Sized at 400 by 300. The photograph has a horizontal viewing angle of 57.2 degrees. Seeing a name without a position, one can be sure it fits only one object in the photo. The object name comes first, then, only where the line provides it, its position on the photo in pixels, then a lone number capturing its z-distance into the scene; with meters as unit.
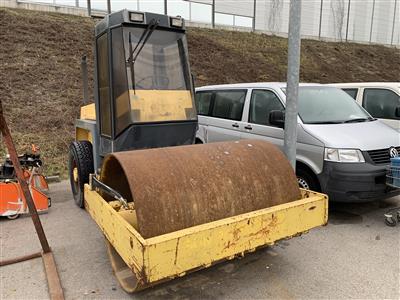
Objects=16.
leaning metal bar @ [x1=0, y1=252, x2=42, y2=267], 3.75
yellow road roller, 2.62
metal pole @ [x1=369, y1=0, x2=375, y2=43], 30.75
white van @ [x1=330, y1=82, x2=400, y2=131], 6.64
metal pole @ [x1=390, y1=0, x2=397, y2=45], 32.31
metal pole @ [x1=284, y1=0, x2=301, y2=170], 4.21
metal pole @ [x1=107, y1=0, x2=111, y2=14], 17.75
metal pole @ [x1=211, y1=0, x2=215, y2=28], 21.35
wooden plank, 3.13
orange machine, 4.86
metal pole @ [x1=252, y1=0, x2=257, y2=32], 23.67
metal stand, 3.62
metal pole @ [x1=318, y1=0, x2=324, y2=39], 27.06
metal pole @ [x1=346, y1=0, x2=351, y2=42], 29.04
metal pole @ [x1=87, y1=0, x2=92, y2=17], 17.41
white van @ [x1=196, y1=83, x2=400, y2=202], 4.52
